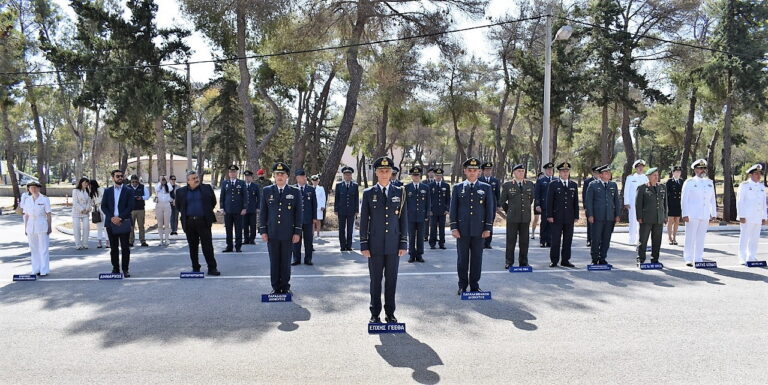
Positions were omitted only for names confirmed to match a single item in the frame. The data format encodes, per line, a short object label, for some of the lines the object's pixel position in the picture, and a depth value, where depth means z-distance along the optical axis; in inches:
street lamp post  604.7
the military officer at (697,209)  386.0
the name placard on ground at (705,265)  379.6
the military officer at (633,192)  478.6
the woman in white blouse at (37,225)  356.5
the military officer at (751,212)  392.8
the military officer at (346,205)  475.8
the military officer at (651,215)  383.6
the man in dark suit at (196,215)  354.0
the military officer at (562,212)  388.5
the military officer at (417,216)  420.8
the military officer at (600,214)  390.9
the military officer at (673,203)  531.5
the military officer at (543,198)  442.0
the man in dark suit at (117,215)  353.7
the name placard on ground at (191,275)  353.4
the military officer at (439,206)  491.2
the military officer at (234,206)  481.1
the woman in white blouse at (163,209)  535.5
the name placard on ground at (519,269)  369.4
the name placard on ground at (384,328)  227.8
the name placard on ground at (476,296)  285.3
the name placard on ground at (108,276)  351.3
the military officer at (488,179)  495.9
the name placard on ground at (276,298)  285.1
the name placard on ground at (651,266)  377.4
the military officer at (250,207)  498.3
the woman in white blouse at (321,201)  542.8
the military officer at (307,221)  404.8
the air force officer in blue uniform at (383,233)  240.5
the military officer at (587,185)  397.1
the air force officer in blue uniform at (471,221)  291.4
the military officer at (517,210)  378.3
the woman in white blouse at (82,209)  505.4
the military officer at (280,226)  297.0
